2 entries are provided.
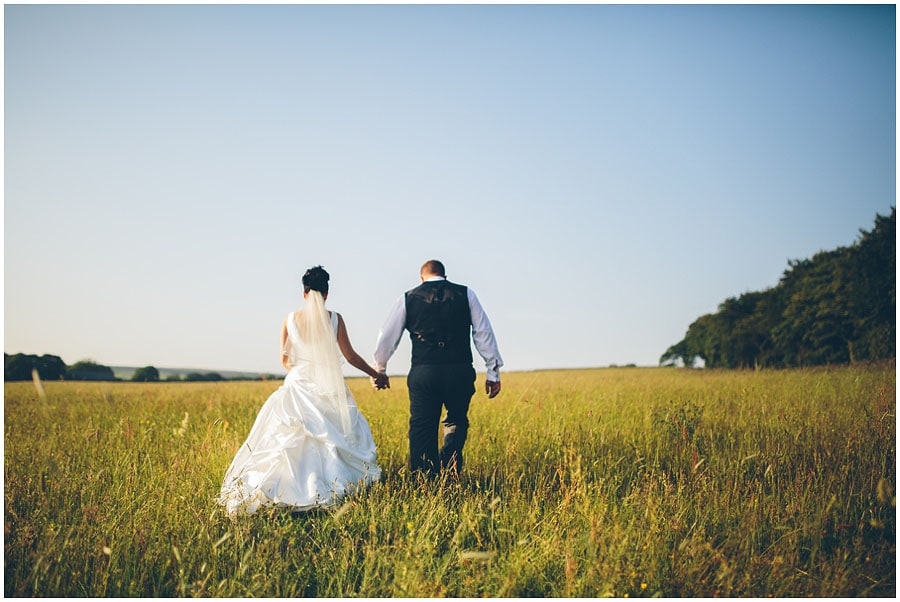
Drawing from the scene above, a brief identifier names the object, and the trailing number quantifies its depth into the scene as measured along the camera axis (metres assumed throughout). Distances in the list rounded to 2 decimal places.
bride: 4.99
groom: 5.94
